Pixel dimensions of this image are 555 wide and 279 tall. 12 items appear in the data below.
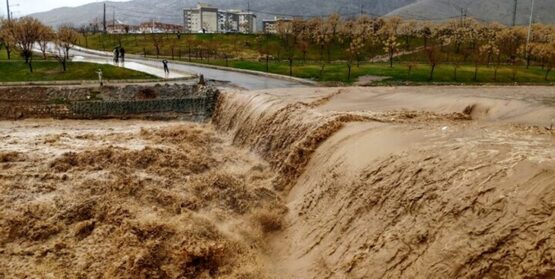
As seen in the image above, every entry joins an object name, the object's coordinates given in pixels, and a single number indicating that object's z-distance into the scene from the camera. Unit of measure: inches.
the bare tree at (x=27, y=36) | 1204.7
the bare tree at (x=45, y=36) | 1333.5
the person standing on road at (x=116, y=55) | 1367.4
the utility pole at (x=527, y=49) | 1704.6
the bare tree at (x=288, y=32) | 2147.3
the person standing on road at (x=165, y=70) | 1170.8
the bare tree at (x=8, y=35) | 1314.0
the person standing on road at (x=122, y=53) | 1413.3
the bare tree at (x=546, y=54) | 1404.5
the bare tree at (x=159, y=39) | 2266.2
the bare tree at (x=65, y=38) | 1299.2
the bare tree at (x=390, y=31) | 1731.8
